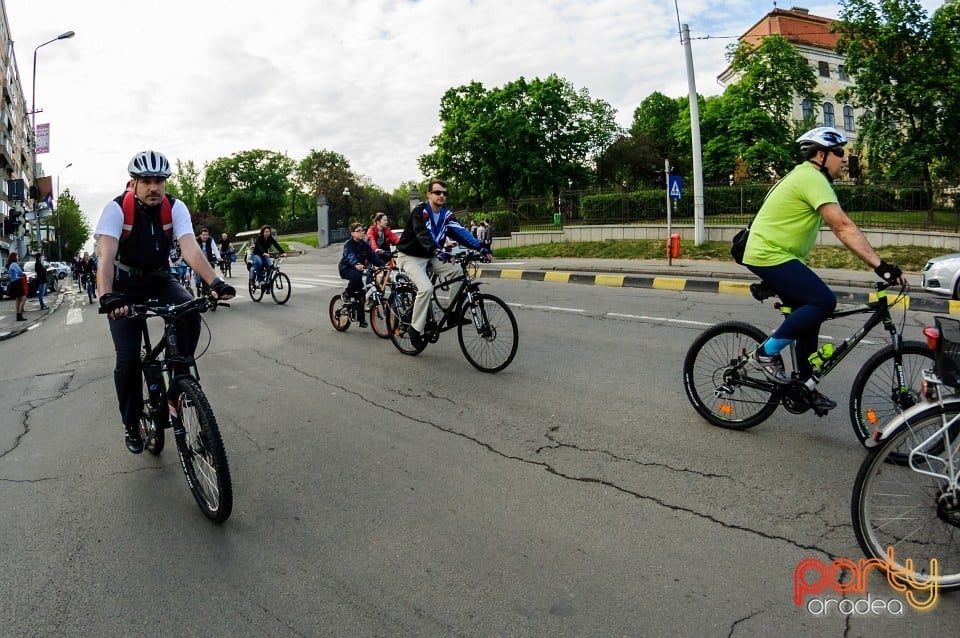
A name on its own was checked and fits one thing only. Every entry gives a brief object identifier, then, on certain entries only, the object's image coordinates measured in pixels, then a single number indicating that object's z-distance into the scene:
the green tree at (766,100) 37.62
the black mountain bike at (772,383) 4.13
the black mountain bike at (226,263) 24.64
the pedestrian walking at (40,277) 20.06
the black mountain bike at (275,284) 15.06
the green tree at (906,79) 25.11
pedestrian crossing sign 19.44
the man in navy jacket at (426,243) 7.33
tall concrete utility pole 21.45
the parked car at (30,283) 26.75
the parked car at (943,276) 12.12
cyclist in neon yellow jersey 4.27
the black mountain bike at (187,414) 3.56
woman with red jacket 12.16
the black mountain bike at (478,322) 6.99
